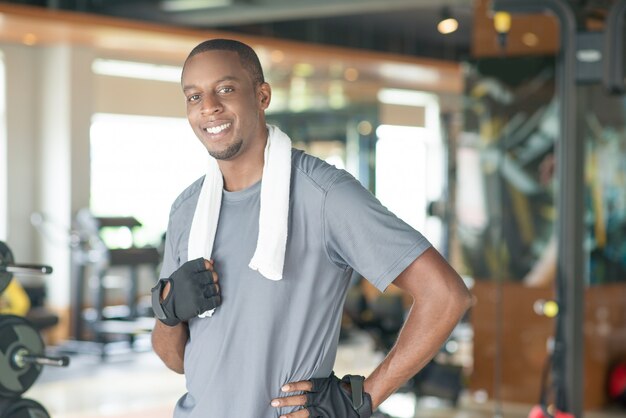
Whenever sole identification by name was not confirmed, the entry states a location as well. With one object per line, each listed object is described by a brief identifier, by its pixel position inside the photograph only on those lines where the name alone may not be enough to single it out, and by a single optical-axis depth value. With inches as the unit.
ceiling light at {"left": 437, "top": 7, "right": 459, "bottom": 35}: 279.0
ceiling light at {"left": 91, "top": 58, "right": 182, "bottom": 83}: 320.2
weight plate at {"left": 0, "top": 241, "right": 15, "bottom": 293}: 106.3
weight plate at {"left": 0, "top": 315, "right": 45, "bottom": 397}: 106.7
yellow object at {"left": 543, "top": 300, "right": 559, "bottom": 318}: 167.6
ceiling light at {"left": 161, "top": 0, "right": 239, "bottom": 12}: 305.9
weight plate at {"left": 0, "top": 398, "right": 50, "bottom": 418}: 108.1
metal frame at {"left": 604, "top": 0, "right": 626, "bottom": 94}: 151.9
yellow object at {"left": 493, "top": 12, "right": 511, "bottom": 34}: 241.4
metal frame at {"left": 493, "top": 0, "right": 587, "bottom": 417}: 164.9
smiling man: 71.4
